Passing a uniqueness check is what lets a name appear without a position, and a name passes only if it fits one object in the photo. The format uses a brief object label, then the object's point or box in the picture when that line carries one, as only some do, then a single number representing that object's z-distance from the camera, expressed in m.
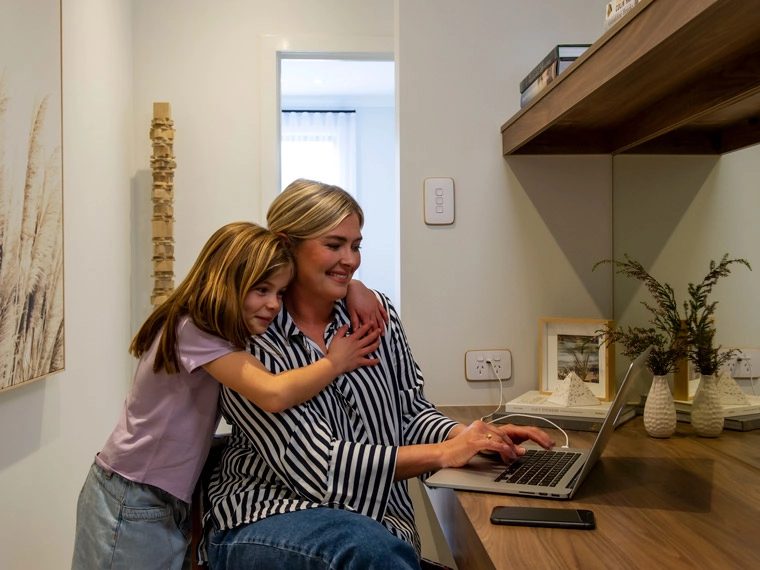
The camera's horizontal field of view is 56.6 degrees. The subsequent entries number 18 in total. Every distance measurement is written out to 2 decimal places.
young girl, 1.34
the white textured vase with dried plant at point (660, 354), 1.62
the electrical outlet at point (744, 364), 1.65
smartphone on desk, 1.06
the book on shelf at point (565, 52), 1.65
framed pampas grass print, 1.70
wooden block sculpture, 2.68
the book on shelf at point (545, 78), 1.65
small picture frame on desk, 1.98
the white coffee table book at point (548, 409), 1.83
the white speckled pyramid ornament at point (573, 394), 1.86
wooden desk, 0.94
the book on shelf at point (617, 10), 1.27
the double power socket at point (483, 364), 2.11
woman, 1.17
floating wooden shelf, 1.05
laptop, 1.23
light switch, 2.10
